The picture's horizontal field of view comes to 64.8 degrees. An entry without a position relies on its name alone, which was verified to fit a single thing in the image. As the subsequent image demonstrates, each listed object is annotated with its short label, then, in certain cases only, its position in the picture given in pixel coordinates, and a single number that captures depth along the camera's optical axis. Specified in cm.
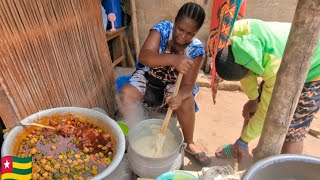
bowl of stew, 151
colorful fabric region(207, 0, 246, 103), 182
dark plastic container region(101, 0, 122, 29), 373
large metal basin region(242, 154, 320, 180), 117
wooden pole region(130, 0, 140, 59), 407
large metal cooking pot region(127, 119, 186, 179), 207
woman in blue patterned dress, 218
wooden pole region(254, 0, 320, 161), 102
